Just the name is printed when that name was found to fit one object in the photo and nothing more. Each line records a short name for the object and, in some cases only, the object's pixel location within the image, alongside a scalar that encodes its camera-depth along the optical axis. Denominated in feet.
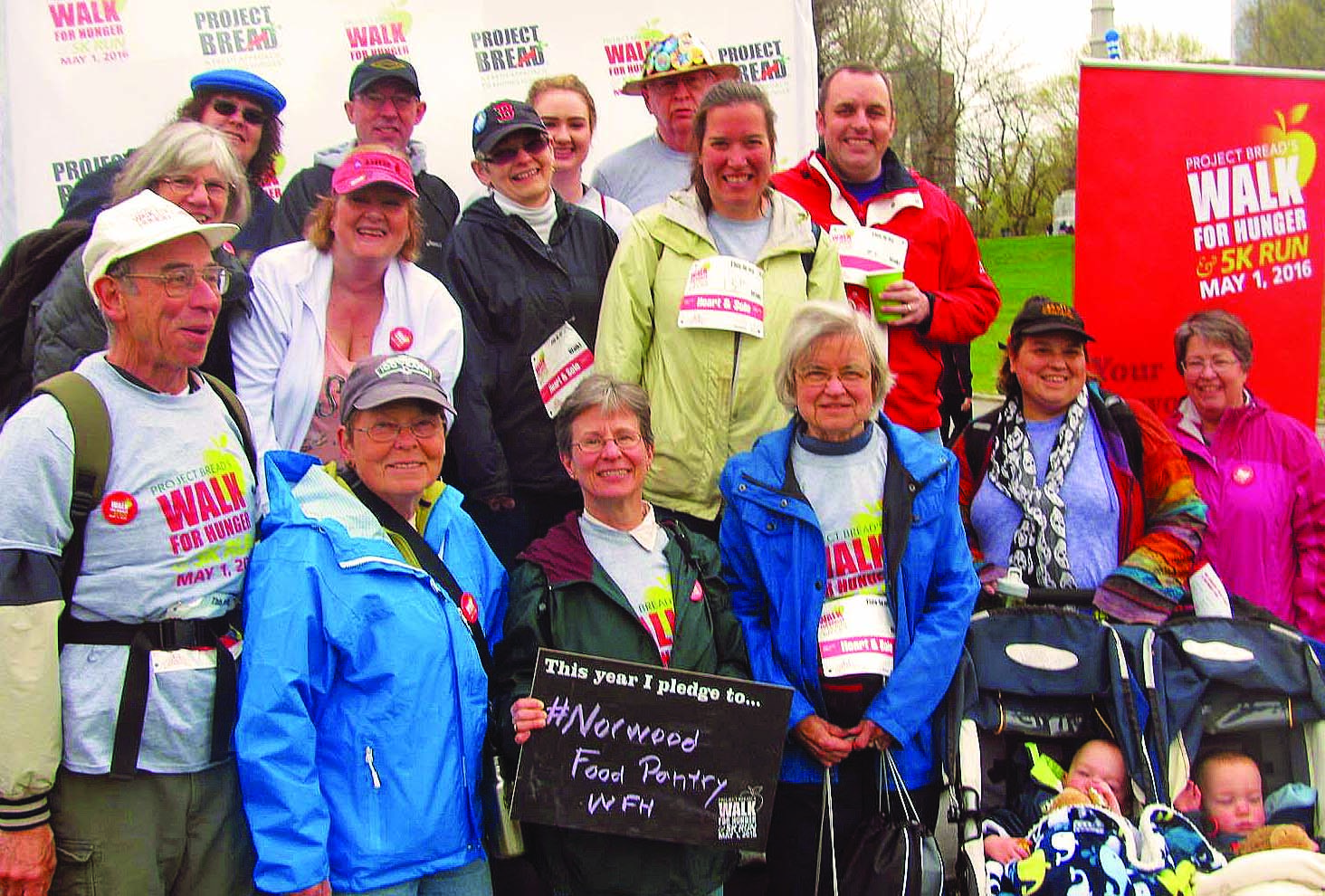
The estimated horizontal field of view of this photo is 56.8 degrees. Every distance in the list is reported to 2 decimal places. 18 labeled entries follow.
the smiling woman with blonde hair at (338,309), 12.08
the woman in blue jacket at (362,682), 8.79
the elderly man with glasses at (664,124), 17.61
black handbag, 10.68
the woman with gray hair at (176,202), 10.99
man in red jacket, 15.01
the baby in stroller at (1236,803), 11.93
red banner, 18.99
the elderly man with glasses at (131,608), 8.46
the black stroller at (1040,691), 12.08
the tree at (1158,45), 72.59
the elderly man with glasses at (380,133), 16.66
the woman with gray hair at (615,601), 10.40
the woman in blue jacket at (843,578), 11.28
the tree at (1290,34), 62.49
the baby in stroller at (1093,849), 10.73
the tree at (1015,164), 66.23
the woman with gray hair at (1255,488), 15.64
